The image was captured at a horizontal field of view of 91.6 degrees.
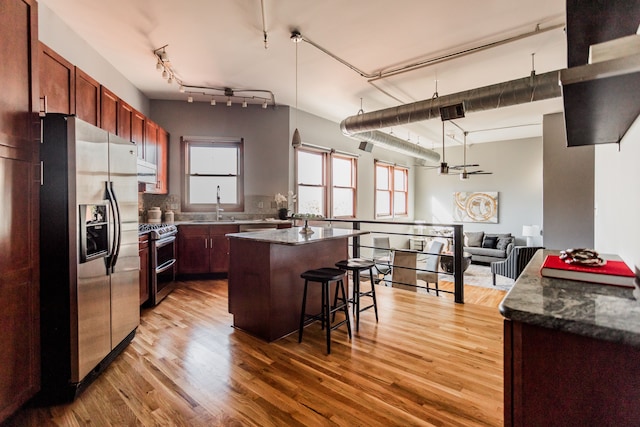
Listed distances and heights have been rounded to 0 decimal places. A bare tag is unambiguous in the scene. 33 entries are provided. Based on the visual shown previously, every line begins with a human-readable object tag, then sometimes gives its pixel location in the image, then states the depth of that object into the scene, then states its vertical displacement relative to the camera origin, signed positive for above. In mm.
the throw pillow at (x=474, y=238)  8812 -780
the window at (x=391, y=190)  8836 +631
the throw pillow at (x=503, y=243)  8227 -847
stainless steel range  3682 -635
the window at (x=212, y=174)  5426 +643
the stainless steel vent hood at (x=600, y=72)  765 +356
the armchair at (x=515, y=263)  5734 -993
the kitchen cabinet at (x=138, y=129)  4070 +1093
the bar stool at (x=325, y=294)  2611 -730
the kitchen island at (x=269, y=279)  2773 -644
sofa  8188 -949
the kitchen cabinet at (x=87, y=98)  2926 +1114
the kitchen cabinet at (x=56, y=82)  2449 +1074
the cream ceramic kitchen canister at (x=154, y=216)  4934 -87
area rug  6754 -1586
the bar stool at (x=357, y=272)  3004 -632
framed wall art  9031 +149
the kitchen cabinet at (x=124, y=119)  3740 +1134
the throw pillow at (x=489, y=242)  8555 -853
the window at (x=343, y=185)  7082 +604
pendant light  3252 +1845
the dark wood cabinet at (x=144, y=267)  3453 -638
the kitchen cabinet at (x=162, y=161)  4844 +797
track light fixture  4457 +1901
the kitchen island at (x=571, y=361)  684 -355
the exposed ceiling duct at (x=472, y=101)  3653 +1467
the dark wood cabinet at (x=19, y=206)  1714 +26
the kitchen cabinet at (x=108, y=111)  3361 +1125
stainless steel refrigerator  1974 -304
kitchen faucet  5410 +55
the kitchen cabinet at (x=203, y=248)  4797 -592
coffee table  6922 -1202
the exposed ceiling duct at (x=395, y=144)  5938 +1440
